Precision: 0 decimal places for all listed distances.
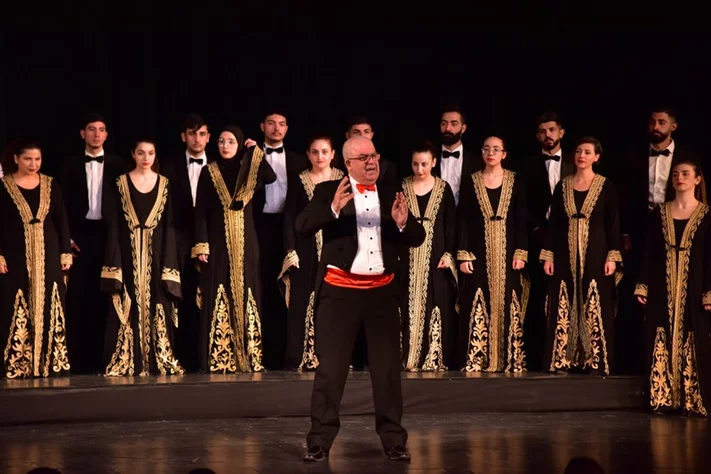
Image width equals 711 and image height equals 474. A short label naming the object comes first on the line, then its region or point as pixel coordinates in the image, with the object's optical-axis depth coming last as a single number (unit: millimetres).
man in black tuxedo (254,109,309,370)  14275
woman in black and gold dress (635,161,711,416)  12392
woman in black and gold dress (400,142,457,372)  13685
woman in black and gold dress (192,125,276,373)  13505
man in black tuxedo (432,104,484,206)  14193
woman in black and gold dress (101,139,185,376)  13371
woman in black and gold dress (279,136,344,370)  13595
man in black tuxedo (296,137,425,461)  9778
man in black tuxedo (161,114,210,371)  14051
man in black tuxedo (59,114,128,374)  13834
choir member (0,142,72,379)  13103
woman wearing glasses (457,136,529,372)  13625
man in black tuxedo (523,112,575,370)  14163
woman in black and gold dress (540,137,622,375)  13177
